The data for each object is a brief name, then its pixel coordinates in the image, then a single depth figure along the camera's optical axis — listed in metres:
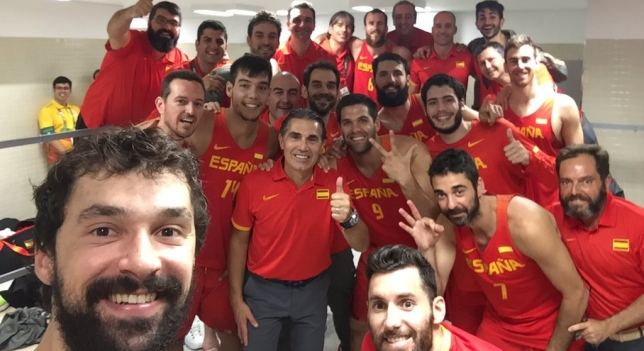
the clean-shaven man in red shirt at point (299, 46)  4.52
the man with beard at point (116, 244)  1.04
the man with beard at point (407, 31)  4.96
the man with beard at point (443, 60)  4.68
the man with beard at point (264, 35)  4.30
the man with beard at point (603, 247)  2.47
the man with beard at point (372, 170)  3.05
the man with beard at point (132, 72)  3.50
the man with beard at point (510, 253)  2.44
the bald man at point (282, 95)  3.69
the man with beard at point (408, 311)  2.01
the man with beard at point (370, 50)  4.73
